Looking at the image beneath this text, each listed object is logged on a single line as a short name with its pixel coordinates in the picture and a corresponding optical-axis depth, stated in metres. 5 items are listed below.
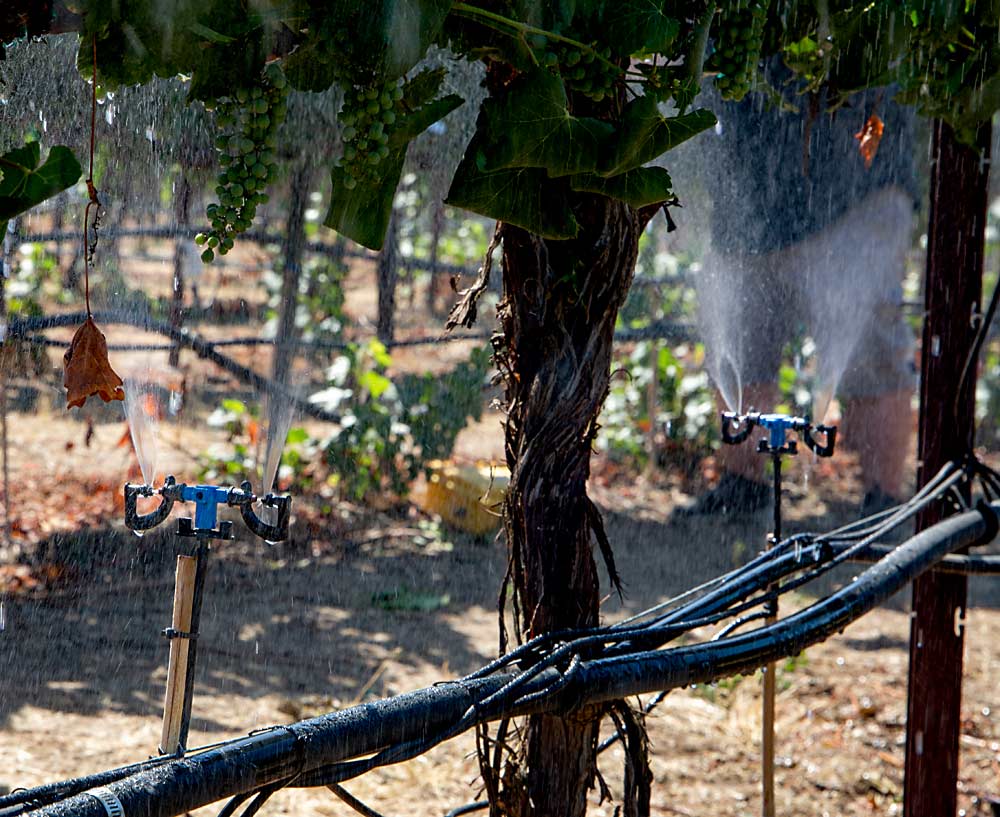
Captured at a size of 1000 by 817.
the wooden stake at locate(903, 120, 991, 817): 3.54
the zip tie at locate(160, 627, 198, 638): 2.67
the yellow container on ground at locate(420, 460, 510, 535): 7.21
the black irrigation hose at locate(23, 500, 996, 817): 2.42
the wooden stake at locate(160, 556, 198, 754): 2.64
